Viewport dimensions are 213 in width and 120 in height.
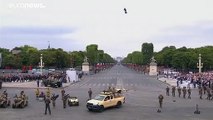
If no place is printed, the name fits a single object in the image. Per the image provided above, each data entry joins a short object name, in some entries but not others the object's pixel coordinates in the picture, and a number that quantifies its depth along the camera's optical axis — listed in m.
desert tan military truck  36.48
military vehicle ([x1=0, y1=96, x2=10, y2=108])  38.03
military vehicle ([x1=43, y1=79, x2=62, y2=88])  67.53
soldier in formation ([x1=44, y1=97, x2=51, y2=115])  34.16
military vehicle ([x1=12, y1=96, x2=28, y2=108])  38.41
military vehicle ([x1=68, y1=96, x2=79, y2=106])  40.53
